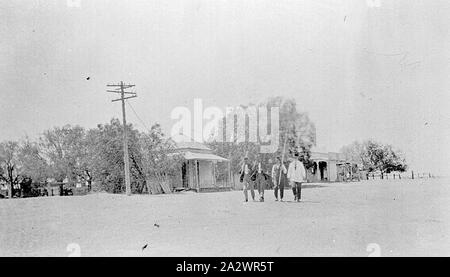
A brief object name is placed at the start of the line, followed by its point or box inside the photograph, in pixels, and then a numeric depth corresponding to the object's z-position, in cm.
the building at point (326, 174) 2160
